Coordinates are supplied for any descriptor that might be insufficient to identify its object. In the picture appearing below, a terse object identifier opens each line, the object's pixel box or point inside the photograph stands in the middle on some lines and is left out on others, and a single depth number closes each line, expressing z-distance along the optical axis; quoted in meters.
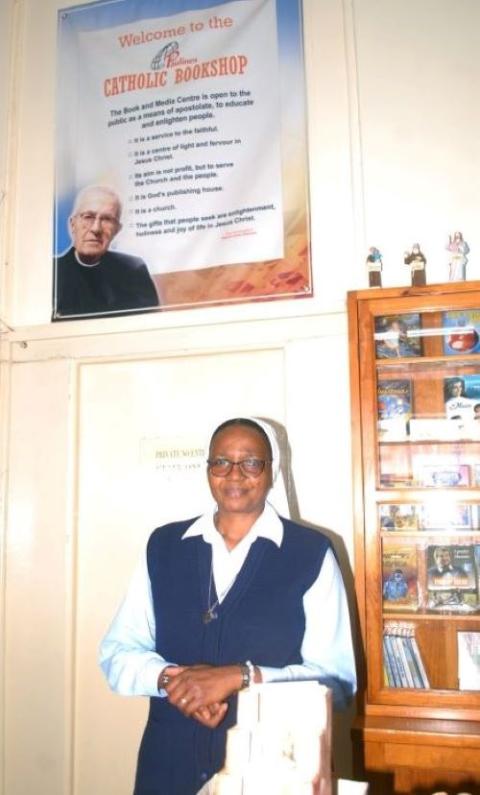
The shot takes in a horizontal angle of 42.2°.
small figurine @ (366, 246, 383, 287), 2.23
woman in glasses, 1.59
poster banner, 2.54
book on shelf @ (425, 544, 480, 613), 2.04
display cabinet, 1.93
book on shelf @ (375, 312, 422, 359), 2.16
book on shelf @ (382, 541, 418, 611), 2.05
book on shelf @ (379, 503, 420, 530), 2.07
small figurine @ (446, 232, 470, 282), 2.24
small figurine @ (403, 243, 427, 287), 2.18
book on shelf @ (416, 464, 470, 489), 2.08
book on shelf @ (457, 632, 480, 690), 1.97
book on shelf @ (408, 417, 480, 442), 2.09
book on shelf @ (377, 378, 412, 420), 2.16
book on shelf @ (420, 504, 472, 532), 2.06
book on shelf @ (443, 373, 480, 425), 2.10
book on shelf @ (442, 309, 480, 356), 2.12
